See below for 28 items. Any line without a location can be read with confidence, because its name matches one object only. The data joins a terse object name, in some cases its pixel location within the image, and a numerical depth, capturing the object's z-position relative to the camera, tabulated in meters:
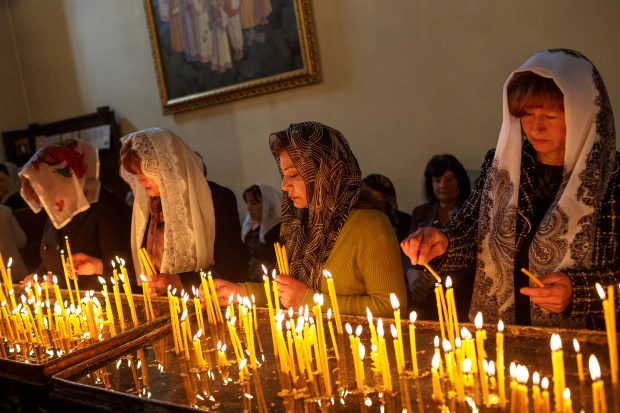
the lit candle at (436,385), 1.49
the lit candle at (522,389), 1.27
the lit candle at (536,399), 1.32
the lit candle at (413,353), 1.62
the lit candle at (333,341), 1.82
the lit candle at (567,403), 1.27
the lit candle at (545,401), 1.33
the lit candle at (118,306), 2.51
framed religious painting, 5.46
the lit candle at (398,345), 1.62
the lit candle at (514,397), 1.33
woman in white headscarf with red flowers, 3.59
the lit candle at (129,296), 2.54
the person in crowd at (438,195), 4.24
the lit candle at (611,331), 1.39
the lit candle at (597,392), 1.22
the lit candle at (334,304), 1.88
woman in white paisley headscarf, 1.92
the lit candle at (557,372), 1.29
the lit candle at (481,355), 1.51
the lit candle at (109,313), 2.52
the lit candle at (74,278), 2.60
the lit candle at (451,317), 1.68
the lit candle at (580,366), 1.45
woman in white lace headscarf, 3.16
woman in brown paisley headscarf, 2.32
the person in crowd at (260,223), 5.32
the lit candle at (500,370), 1.46
